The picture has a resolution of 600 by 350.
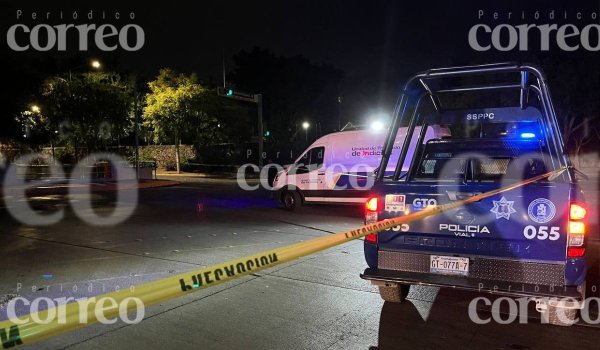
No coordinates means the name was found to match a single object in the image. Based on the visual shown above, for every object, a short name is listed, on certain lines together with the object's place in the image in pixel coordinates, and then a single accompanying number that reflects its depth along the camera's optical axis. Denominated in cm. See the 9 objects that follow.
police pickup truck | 432
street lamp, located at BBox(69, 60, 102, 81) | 3157
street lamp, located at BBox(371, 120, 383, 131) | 1588
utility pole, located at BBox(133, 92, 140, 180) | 2571
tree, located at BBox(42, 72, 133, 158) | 3030
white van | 1422
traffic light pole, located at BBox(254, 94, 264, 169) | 2952
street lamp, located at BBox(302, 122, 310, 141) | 4103
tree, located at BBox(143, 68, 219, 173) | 3572
